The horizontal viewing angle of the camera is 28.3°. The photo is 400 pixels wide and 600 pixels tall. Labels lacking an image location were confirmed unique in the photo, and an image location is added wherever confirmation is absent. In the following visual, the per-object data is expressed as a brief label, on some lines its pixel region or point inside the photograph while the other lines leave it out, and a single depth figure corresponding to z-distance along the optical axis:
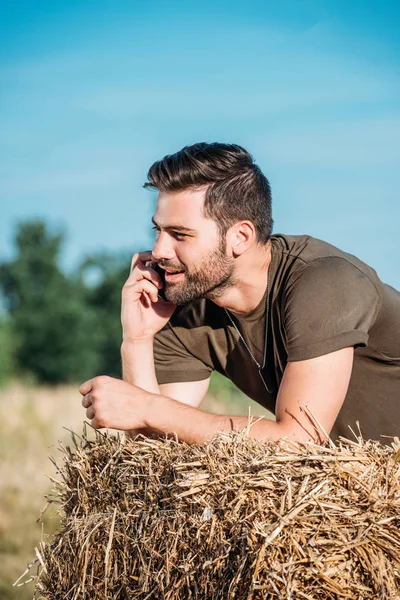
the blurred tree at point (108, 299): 39.22
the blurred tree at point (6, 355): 37.56
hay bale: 2.38
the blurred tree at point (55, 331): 37.98
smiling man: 3.07
